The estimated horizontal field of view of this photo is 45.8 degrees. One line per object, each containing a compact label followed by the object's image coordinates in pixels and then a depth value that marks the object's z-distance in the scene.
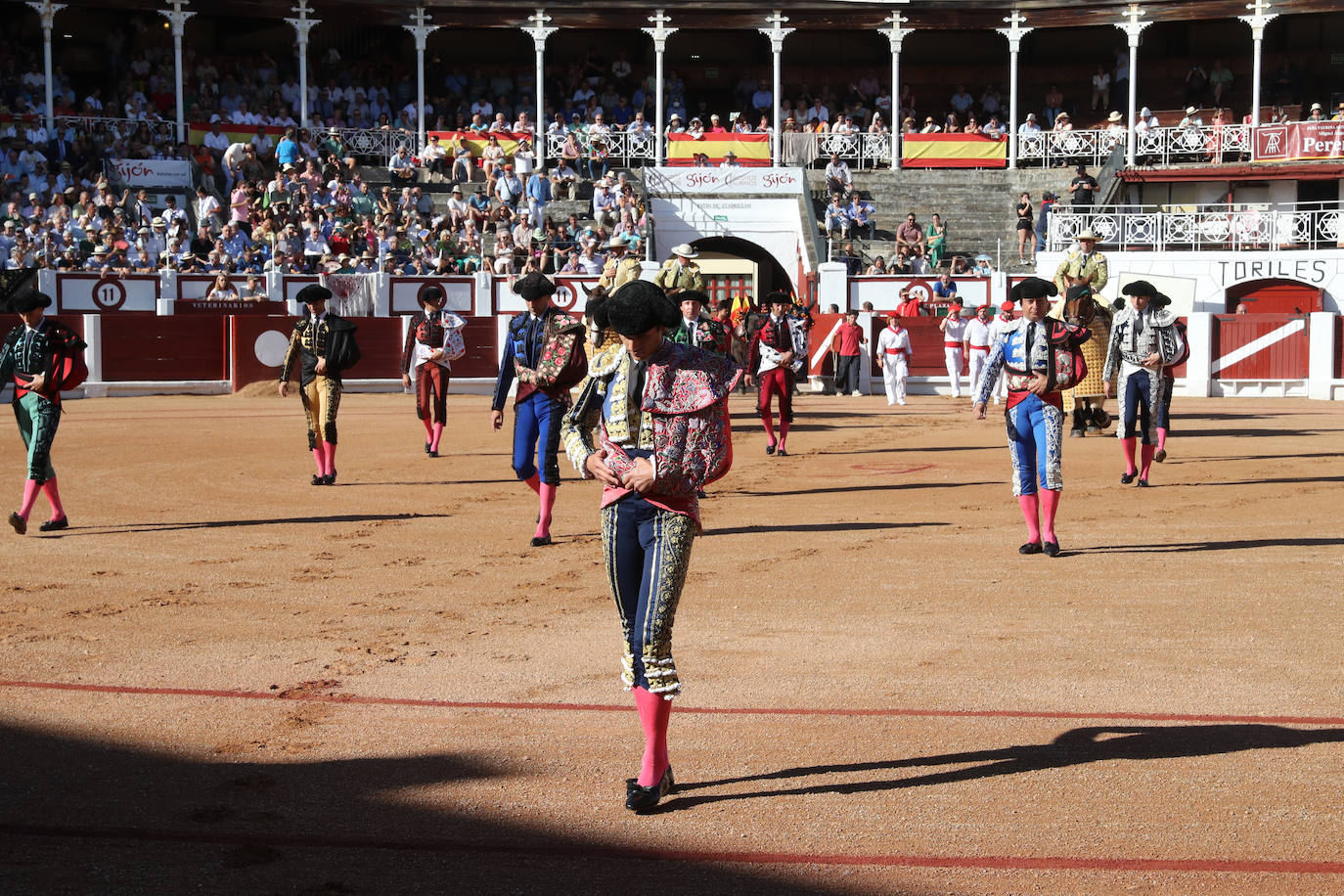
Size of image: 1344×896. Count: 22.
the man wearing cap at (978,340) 24.33
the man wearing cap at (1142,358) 12.40
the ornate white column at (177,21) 33.66
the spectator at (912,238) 30.11
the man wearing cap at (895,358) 23.97
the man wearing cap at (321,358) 12.38
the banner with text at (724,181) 32.78
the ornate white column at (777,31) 36.06
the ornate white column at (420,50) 34.91
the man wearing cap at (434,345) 14.61
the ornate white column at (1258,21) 34.06
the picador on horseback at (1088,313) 16.02
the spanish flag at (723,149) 34.44
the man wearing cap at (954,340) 25.56
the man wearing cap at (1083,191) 30.56
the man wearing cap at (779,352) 14.10
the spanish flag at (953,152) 34.56
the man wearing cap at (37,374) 9.70
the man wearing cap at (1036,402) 9.04
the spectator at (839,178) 32.72
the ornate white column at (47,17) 32.25
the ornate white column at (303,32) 34.16
